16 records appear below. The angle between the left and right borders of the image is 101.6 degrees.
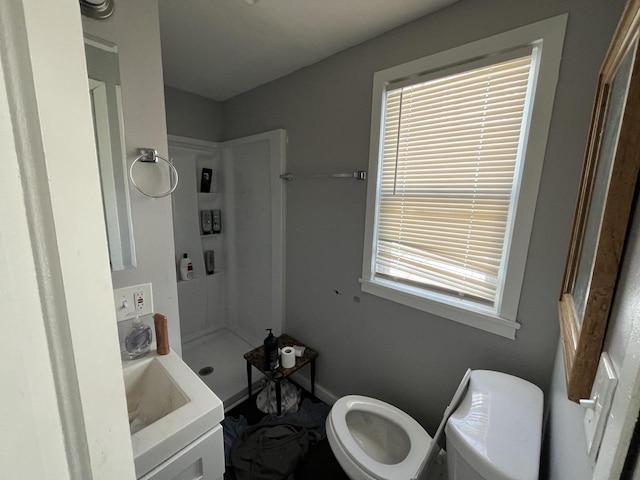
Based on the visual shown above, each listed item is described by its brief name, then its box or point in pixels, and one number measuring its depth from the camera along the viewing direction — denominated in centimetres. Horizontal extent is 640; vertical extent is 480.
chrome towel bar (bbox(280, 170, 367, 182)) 149
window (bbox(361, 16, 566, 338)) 102
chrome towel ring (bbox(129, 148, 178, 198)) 103
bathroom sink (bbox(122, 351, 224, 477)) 77
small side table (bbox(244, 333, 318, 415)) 168
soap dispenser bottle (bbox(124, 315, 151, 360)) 110
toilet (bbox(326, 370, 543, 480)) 71
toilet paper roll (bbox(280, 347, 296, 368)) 172
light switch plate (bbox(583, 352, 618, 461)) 36
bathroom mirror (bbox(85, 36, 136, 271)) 95
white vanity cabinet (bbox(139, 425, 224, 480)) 79
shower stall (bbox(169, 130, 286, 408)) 211
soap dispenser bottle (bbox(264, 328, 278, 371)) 171
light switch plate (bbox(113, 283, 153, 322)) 106
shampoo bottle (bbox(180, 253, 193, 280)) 239
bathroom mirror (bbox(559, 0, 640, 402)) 42
